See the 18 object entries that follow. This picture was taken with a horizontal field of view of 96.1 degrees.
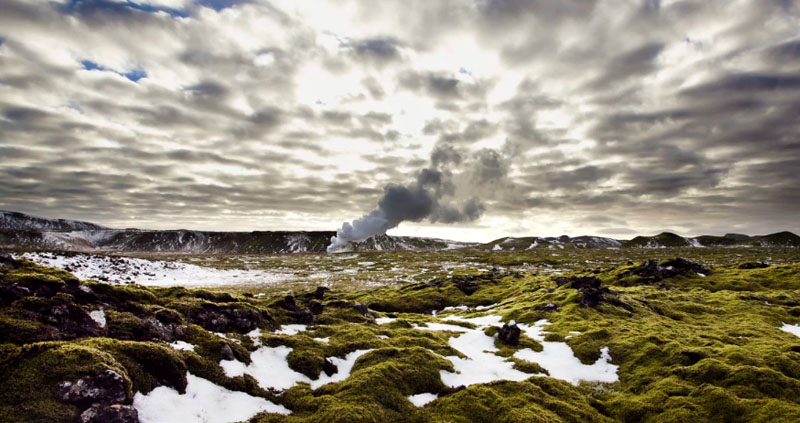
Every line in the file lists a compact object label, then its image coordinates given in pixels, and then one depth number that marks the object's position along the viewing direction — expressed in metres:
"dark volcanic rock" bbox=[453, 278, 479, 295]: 56.38
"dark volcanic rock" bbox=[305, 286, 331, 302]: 32.35
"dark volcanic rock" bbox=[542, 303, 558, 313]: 33.49
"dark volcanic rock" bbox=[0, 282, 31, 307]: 12.27
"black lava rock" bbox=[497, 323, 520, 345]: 24.19
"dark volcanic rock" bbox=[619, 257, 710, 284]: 53.09
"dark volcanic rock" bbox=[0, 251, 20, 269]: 16.66
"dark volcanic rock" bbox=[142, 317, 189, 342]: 14.36
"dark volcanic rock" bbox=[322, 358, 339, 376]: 16.61
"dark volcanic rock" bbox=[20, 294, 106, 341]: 12.19
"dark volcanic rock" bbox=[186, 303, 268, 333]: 18.25
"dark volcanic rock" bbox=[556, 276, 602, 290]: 39.19
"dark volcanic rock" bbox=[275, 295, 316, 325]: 23.81
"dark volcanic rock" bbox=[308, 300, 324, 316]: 26.65
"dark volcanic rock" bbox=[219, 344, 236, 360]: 14.94
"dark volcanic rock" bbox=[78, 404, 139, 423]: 8.84
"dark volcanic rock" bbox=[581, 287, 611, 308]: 32.78
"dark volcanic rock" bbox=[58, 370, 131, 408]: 9.27
